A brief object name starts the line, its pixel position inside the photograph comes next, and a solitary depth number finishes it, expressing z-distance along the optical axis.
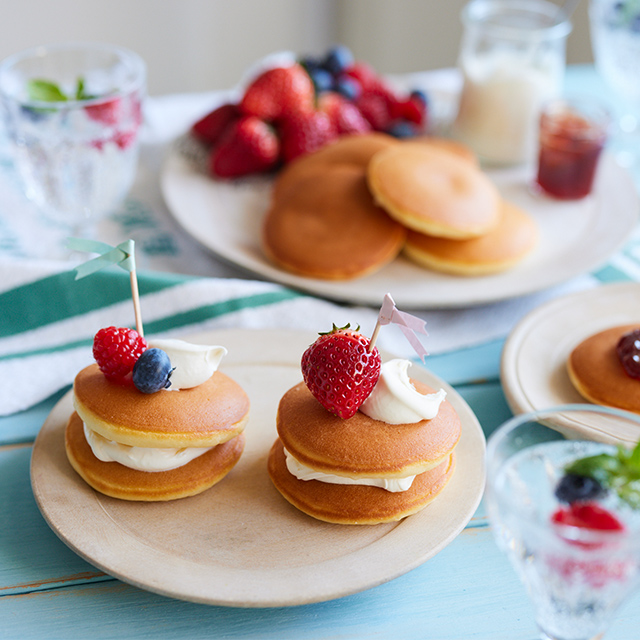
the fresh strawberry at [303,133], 0.82
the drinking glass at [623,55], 0.85
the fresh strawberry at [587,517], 0.48
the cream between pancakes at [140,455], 0.56
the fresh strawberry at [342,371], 0.54
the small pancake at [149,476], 0.56
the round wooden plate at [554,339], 0.62
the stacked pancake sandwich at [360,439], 0.54
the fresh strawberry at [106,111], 0.71
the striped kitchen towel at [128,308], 0.68
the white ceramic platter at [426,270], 0.71
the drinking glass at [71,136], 0.71
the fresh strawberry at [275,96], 0.82
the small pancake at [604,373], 0.60
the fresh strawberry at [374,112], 0.88
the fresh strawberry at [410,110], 0.89
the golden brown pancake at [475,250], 0.72
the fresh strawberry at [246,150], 0.81
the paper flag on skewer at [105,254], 0.57
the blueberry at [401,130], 0.86
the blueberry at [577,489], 0.48
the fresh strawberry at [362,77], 0.90
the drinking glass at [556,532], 0.46
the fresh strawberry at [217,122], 0.85
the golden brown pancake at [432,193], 0.71
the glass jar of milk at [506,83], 0.84
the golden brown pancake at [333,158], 0.78
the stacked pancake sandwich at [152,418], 0.55
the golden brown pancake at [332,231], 0.71
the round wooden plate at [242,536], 0.52
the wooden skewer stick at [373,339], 0.55
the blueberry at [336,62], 0.89
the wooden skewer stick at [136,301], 0.57
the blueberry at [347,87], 0.87
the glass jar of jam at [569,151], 0.79
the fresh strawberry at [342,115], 0.84
